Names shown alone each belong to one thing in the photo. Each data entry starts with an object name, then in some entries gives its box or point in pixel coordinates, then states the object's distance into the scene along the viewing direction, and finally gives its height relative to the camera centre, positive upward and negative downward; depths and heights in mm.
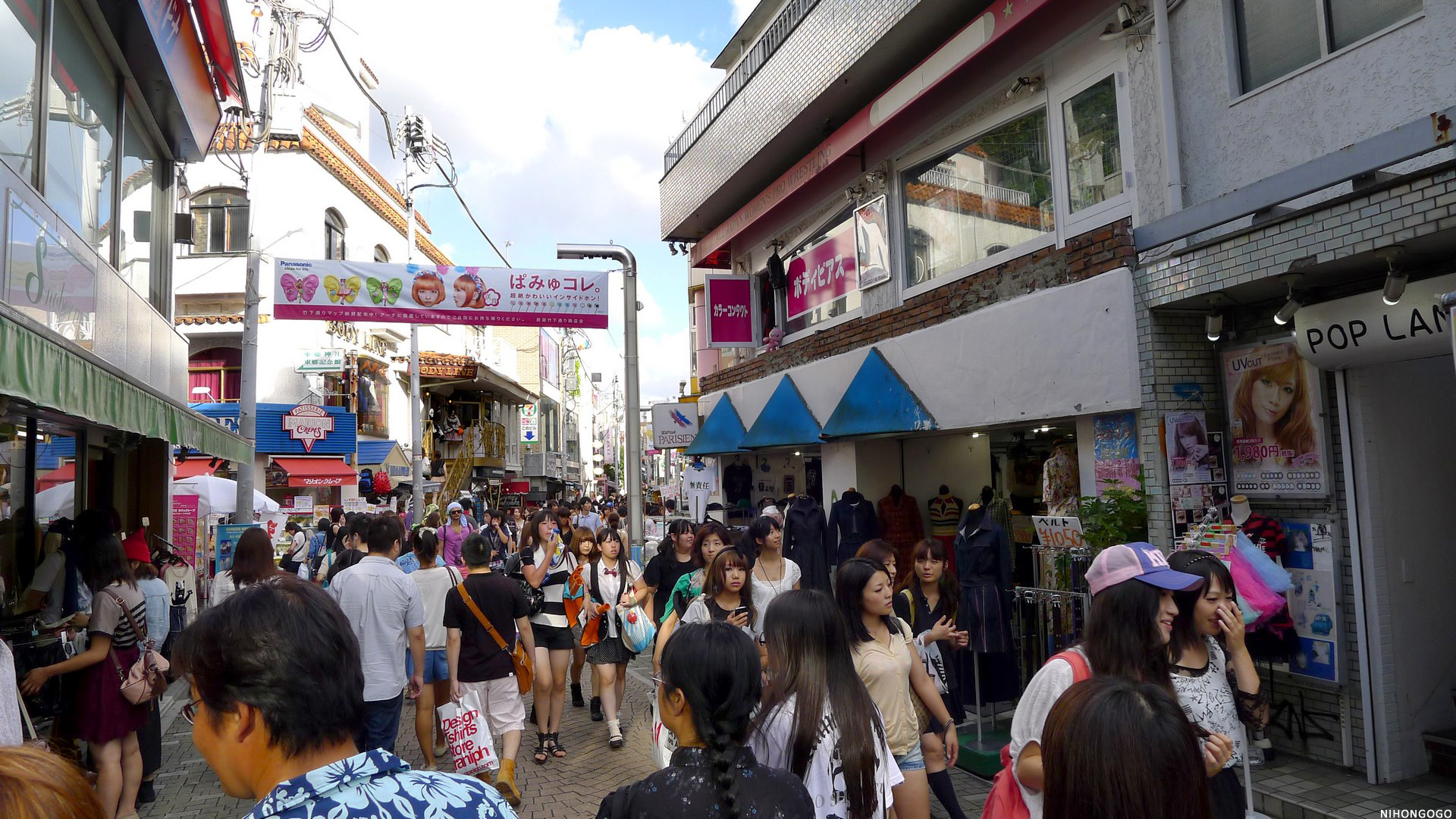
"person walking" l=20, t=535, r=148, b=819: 5480 -1108
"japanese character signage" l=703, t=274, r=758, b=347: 15055 +2731
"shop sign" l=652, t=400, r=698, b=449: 17344 +934
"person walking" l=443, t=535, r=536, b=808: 6301 -1194
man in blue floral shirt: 1698 -467
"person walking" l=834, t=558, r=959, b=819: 3842 -907
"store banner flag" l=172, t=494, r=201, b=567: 12438 -566
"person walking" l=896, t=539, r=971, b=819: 5090 -947
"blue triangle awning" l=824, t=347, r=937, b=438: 9656 +671
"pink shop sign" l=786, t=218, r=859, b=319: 12328 +2904
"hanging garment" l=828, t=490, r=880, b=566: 10797 -749
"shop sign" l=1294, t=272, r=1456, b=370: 5000 +719
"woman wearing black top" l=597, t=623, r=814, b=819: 2293 -761
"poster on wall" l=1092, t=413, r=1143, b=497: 7062 +47
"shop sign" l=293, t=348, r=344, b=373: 23500 +3289
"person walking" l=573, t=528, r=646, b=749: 7574 -1260
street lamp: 13633 +2210
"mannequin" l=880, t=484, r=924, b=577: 11234 -747
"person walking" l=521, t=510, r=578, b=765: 7262 -1423
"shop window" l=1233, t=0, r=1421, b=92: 5648 +2873
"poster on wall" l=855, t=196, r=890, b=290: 11164 +2898
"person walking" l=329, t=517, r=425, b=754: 5695 -908
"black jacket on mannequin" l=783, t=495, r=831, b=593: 10117 -856
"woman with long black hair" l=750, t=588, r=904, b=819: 3033 -902
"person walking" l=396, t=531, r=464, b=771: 6668 -1175
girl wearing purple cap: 2824 -641
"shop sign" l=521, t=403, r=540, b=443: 50094 +2983
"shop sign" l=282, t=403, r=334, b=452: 21656 +1541
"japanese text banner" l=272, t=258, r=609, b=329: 12758 +2820
